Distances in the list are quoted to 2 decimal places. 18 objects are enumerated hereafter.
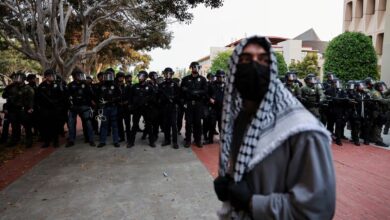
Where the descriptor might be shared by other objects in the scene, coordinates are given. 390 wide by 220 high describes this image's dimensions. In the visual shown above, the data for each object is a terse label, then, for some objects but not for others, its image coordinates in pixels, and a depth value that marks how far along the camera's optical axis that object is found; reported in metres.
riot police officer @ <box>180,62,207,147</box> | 8.43
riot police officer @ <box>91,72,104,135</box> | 8.99
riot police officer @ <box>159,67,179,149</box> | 8.68
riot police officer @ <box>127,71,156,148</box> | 8.63
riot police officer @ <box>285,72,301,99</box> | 8.91
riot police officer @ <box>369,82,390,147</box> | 9.27
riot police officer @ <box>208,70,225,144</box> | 9.09
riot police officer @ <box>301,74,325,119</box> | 8.97
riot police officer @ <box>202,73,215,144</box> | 8.72
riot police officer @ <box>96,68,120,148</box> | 8.61
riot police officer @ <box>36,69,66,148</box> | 8.52
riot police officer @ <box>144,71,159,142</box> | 8.70
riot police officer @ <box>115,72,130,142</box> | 9.02
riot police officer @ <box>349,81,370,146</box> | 9.20
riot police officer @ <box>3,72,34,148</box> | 8.53
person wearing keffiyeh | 1.37
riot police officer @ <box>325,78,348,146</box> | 9.15
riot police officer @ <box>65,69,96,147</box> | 8.56
